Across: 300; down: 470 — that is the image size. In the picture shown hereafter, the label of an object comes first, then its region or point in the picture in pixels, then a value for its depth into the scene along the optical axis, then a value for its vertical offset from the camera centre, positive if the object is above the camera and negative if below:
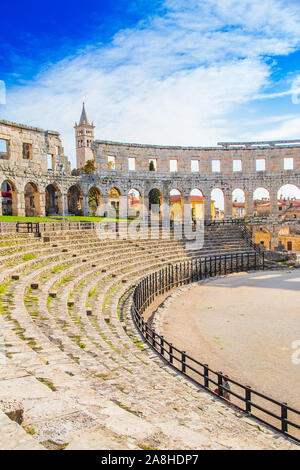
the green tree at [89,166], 45.28 +8.01
